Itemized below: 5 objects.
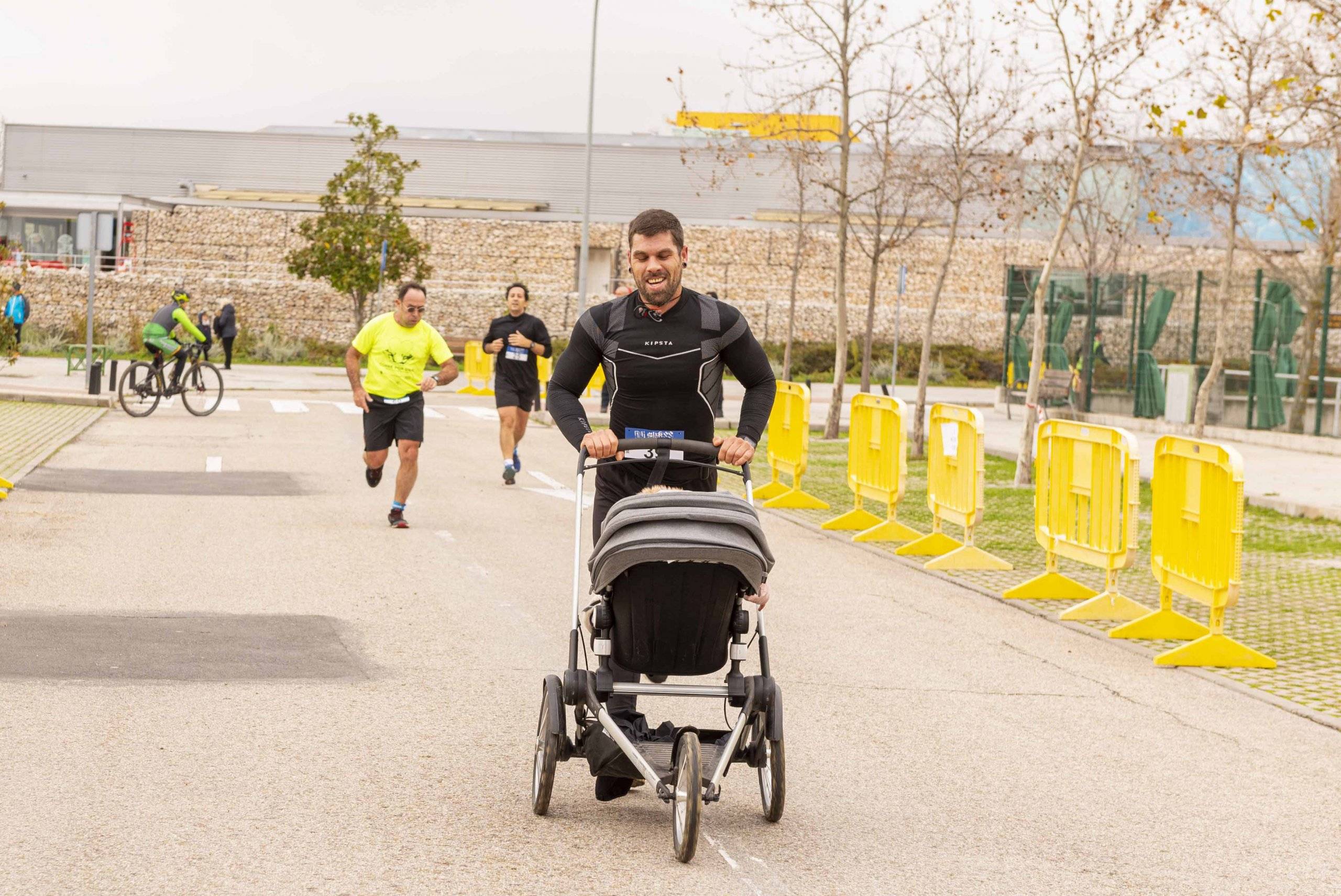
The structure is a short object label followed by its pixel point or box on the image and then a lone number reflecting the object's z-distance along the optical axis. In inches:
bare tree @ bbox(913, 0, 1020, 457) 950.4
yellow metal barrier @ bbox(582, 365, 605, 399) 1443.2
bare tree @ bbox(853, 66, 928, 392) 975.0
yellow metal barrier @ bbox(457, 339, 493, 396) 1546.5
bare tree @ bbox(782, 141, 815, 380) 951.0
